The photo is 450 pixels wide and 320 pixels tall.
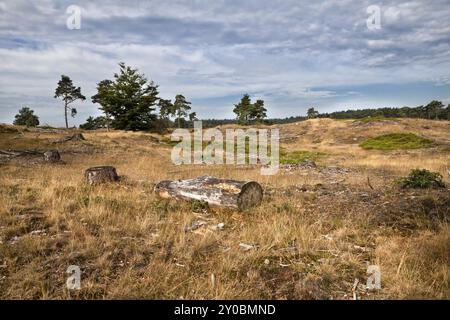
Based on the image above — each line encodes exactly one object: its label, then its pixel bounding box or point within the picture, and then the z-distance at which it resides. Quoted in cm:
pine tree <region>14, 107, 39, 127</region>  7012
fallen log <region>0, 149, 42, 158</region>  1789
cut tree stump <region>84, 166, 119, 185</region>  1082
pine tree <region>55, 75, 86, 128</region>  5612
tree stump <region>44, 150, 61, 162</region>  1736
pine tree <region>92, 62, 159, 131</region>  4628
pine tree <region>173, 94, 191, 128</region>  6850
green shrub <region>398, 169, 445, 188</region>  1032
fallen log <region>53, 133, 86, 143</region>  2602
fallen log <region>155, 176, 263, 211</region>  745
